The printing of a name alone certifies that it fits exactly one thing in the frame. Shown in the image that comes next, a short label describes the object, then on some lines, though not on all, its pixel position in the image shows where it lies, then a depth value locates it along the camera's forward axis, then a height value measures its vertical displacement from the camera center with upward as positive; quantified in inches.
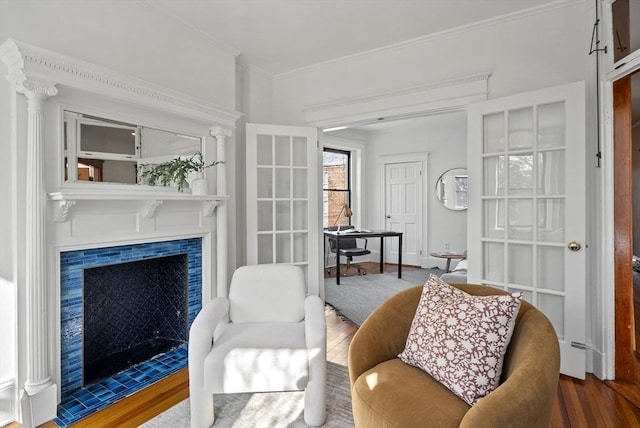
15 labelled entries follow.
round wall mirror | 234.5 +15.6
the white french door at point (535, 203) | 90.7 +2.1
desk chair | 218.2 -25.1
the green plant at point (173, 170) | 99.3 +13.1
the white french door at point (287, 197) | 135.0 +6.1
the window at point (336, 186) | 256.8 +20.2
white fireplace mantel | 71.8 +3.8
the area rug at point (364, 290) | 152.5 -42.8
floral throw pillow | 52.9 -21.8
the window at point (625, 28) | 82.7 +45.7
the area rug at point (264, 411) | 72.9 -45.4
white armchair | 68.3 -30.3
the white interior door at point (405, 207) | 254.2 +3.2
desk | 202.8 -14.4
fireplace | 81.9 -31.0
